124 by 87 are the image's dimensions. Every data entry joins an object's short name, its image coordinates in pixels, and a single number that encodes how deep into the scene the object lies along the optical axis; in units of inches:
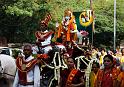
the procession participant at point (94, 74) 324.0
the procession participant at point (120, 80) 301.6
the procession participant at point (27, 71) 327.6
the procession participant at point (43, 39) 460.1
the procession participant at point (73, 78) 329.4
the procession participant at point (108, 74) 306.3
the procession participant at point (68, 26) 528.7
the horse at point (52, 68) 398.6
